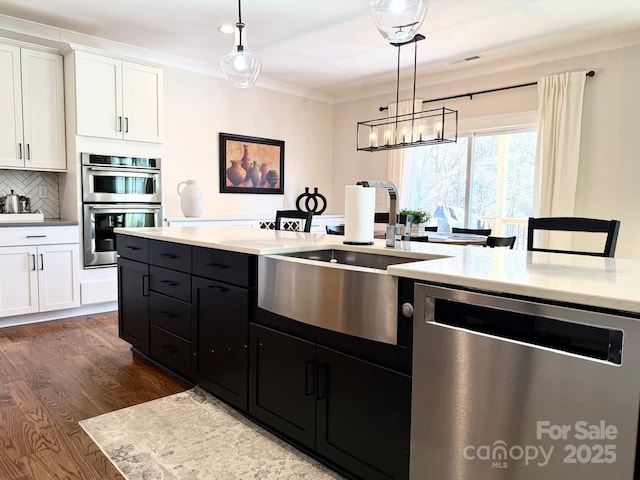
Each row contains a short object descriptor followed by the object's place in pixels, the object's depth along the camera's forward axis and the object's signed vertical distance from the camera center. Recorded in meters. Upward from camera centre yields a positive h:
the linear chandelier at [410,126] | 4.21 +1.04
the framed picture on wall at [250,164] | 5.55 +0.53
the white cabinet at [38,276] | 3.73 -0.66
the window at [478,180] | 4.93 +0.35
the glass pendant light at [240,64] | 2.93 +0.94
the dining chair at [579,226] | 2.19 -0.07
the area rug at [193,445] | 1.79 -1.08
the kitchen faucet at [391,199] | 2.06 +0.04
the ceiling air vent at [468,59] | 4.77 +1.65
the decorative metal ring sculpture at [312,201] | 5.98 +0.07
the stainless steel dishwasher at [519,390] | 1.01 -0.46
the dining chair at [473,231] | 4.21 -0.21
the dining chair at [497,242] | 2.94 -0.21
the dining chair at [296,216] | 3.54 -0.08
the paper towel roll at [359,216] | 2.12 -0.04
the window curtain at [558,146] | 4.35 +0.66
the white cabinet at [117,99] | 4.03 +0.98
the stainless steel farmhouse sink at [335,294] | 1.50 -0.33
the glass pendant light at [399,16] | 2.14 +0.94
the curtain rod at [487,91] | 4.30 +1.35
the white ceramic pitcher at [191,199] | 4.77 +0.04
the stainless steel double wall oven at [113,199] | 4.12 +0.03
